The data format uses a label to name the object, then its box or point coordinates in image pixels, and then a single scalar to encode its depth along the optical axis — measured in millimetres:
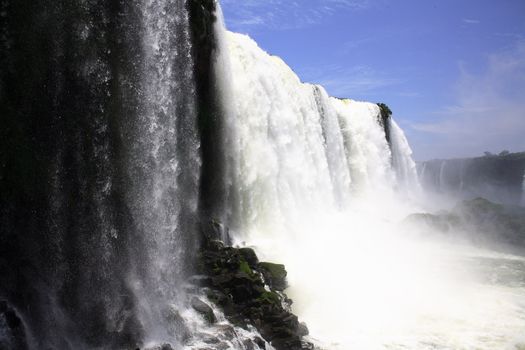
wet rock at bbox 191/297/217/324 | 9586
